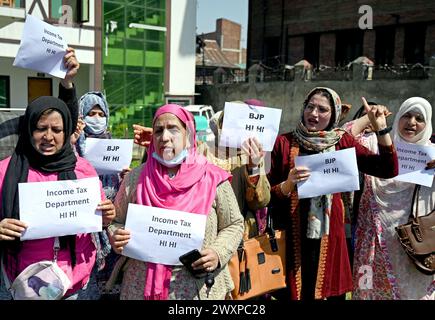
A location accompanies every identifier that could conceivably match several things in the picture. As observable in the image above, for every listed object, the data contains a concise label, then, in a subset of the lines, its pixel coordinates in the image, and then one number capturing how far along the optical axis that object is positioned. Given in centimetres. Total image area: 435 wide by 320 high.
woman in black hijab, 232
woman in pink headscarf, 240
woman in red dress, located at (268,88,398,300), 302
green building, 1848
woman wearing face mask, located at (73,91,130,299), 318
